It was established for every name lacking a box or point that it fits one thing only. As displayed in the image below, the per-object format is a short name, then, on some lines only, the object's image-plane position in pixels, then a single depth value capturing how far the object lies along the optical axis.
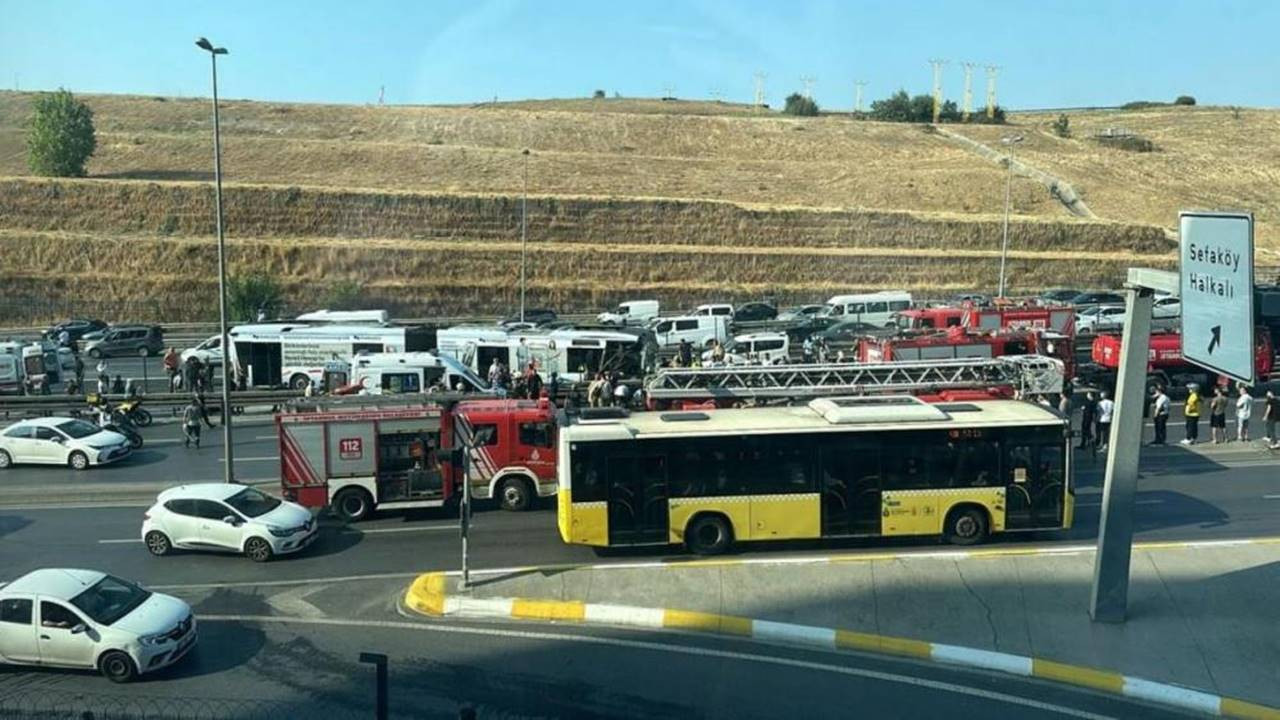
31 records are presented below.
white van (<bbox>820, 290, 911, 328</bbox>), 43.84
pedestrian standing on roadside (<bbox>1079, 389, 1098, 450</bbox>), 22.17
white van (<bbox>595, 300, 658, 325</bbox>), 45.53
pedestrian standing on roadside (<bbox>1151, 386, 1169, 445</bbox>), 23.52
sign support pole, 12.40
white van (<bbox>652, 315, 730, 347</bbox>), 39.41
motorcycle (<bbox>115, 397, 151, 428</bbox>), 28.76
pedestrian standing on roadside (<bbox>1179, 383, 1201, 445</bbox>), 23.69
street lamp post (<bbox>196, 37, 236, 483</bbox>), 20.14
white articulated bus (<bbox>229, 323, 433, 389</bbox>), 34.06
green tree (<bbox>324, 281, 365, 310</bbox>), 55.14
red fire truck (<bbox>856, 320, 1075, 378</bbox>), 28.56
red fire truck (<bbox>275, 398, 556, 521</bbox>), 18.62
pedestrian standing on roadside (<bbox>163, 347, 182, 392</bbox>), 33.84
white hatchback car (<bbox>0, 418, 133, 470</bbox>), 24.48
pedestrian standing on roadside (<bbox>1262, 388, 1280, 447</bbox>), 22.97
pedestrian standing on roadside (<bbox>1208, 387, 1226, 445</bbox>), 23.62
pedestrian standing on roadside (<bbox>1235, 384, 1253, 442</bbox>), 23.62
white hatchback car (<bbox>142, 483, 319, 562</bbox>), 16.42
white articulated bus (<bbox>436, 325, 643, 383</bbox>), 32.84
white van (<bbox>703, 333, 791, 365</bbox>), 33.59
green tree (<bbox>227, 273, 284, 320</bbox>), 50.22
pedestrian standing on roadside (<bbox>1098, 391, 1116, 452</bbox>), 22.47
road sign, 10.82
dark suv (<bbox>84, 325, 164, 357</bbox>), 43.72
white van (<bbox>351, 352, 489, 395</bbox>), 29.55
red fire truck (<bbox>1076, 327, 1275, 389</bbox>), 29.45
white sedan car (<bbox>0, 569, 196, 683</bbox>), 11.55
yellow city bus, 16.02
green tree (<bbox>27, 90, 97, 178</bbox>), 66.81
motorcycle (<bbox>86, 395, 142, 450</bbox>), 26.31
